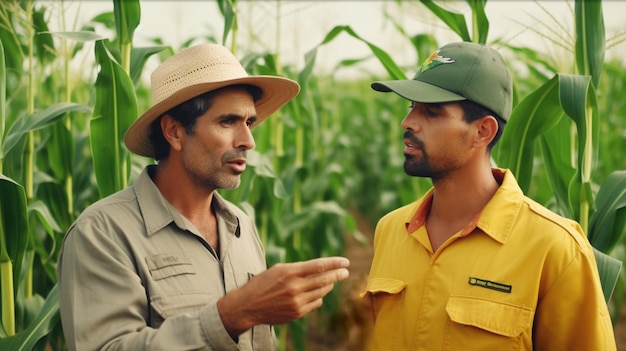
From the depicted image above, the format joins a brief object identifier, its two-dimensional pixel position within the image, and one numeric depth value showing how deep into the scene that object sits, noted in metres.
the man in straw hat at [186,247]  1.74
